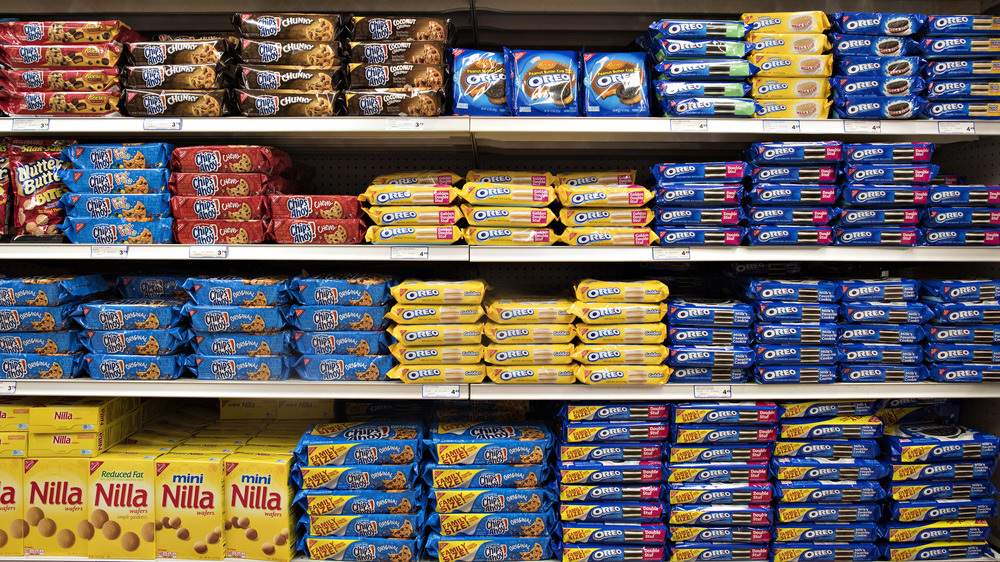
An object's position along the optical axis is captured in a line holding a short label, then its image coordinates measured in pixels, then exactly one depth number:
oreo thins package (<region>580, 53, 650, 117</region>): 1.90
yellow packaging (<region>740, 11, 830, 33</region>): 1.92
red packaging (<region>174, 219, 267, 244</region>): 1.91
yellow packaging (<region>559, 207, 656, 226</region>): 1.92
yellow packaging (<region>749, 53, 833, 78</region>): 1.91
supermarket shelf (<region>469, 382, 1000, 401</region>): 1.93
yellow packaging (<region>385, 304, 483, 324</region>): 1.94
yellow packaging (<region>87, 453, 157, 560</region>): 1.95
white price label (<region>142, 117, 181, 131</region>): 1.83
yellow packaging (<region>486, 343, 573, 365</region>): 1.92
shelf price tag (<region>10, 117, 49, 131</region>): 1.85
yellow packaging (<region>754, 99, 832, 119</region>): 1.92
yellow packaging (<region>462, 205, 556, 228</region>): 1.91
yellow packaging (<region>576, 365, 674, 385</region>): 1.90
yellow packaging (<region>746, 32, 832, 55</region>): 1.92
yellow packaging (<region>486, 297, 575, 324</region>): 1.93
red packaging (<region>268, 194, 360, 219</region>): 1.92
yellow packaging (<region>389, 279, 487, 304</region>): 1.93
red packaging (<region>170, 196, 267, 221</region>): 1.91
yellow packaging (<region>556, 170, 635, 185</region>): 2.05
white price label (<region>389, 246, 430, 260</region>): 1.88
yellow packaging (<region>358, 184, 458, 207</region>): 1.91
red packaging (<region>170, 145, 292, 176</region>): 1.92
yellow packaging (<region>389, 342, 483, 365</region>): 1.94
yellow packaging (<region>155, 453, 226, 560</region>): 1.94
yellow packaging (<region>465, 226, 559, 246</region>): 1.91
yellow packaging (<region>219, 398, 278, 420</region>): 2.34
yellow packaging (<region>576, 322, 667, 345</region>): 1.92
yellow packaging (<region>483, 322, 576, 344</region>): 1.93
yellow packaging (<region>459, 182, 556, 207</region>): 1.91
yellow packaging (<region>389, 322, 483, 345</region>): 1.92
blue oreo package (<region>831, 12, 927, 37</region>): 1.92
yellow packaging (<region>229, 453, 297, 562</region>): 1.94
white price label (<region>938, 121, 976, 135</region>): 1.88
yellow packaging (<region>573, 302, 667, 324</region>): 1.92
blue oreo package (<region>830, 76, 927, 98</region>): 1.88
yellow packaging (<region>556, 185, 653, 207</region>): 1.91
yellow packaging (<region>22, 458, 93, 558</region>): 1.96
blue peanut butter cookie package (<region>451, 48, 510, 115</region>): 1.91
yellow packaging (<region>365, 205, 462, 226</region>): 1.90
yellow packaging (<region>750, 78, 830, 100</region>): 1.92
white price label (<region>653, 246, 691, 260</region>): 1.90
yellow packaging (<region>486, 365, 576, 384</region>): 1.92
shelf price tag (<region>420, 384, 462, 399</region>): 1.92
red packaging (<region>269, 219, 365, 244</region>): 1.92
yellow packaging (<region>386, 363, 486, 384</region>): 1.92
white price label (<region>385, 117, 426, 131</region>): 1.82
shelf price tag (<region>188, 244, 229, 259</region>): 1.87
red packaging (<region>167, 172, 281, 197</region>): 1.92
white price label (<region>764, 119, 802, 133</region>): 1.85
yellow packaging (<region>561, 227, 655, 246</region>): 1.90
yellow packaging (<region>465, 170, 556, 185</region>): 2.00
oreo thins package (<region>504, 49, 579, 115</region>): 1.88
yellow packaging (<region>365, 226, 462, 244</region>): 1.89
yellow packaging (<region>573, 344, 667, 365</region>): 1.91
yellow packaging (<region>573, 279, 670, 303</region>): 1.93
